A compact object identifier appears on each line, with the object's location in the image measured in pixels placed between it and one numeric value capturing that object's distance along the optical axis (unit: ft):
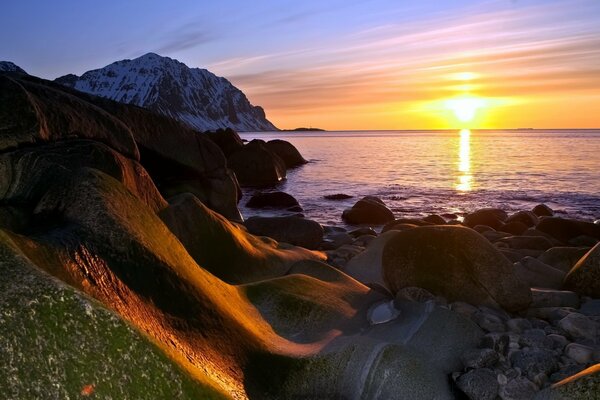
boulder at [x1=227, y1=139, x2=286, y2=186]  133.18
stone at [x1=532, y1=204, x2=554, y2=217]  80.54
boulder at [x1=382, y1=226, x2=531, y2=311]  26.81
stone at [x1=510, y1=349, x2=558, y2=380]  17.95
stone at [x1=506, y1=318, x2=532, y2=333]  23.04
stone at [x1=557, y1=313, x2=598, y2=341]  22.35
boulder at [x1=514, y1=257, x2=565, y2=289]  33.40
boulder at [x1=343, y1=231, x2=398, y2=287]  34.81
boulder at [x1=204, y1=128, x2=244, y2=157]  143.74
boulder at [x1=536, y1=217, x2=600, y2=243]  58.29
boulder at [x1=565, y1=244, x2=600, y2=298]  30.47
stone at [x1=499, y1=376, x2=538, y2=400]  16.81
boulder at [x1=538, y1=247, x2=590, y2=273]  38.23
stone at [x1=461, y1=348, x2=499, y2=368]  18.44
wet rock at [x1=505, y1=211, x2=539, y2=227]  70.85
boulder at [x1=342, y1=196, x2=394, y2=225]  75.10
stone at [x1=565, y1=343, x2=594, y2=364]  19.12
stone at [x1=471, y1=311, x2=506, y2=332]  22.94
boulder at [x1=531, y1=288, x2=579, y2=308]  28.32
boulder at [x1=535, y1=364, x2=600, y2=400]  12.63
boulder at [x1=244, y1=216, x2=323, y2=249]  54.44
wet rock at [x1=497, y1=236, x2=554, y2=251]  50.80
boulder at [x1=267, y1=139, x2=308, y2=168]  192.65
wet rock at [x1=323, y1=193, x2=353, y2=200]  103.21
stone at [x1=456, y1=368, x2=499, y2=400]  17.04
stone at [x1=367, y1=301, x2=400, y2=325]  23.04
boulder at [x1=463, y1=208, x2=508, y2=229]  70.90
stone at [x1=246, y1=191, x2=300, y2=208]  90.48
